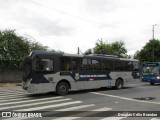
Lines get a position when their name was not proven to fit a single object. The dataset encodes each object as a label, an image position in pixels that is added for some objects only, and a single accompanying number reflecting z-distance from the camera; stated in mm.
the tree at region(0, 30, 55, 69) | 33750
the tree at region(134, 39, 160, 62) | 63388
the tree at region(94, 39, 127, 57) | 55888
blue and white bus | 17203
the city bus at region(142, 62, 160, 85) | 28786
